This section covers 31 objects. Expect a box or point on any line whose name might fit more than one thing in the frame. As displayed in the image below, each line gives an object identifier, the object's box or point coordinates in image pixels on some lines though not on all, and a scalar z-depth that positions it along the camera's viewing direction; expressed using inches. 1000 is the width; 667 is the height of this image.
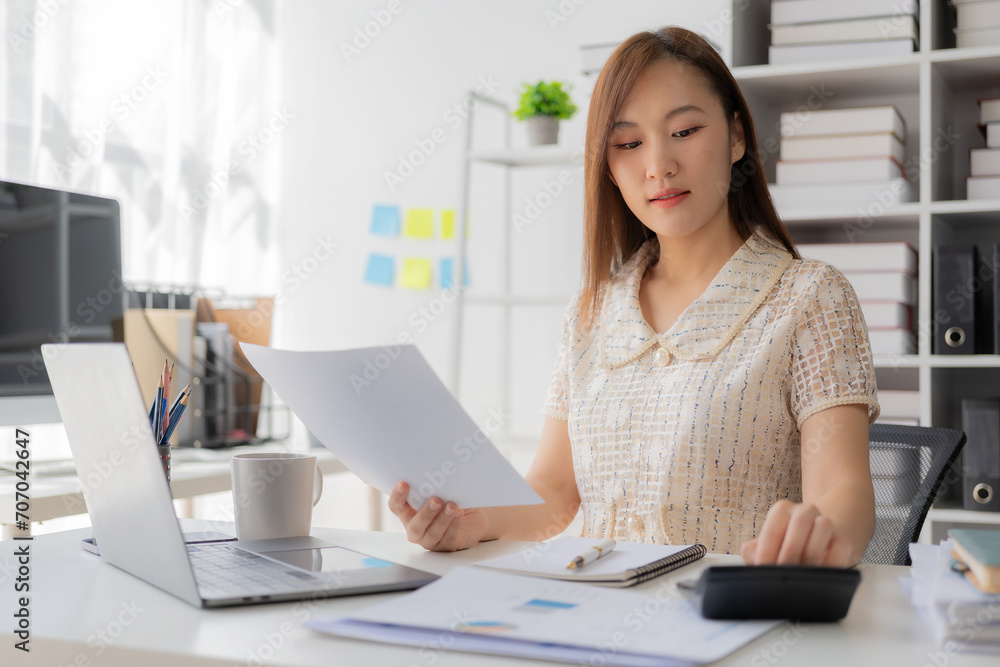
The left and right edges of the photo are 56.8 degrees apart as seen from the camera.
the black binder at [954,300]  75.7
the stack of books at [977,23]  75.9
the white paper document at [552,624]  23.0
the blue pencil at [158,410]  39.8
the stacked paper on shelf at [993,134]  77.7
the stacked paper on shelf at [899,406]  78.0
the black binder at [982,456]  74.7
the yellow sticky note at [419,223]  115.0
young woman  45.3
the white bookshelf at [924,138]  76.7
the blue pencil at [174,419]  40.6
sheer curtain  87.8
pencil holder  40.3
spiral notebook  30.4
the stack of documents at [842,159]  78.5
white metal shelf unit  98.7
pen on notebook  31.3
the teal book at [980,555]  23.9
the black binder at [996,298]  74.8
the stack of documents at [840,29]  77.5
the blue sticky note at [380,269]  117.2
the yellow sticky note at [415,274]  115.0
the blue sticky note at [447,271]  114.0
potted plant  98.2
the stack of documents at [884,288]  77.9
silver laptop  27.5
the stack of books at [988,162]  77.4
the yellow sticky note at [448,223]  114.3
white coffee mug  37.3
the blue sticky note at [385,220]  117.1
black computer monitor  61.2
